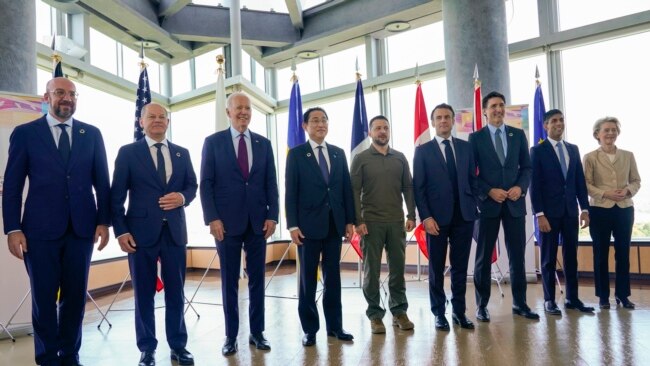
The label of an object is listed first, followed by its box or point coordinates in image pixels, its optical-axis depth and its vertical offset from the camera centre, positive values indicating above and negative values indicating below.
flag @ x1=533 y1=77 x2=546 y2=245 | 5.31 +0.86
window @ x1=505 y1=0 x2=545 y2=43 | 6.24 +2.27
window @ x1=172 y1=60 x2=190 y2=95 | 8.23 +2.21
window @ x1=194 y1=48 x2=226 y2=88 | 8.23 +2.38
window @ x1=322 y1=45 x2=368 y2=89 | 7.96 +2.25
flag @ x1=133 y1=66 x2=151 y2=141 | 4.30 +1.04
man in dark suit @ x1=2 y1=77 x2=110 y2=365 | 2.50 -0.05
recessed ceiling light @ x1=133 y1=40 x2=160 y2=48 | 7.35 +2.55
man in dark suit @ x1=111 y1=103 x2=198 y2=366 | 2.66 -0.11
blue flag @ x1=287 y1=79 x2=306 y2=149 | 4.88 +0.82
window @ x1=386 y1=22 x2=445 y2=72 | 7.14 +2.28
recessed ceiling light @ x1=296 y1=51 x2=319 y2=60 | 8.25 +2.52
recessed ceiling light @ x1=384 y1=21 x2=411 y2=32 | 7.12 +2.57
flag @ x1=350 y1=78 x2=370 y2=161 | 4.76 +0.68
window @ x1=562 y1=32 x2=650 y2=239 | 5.58 +1.13
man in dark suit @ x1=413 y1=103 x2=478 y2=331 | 3.31 -0.09
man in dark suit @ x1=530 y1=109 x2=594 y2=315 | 3.72 -0.12
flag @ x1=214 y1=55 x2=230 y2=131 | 5.11 +1.02
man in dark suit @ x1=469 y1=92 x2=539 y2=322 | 3.49 -0.01
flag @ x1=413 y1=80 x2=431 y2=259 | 4.96 +0.72
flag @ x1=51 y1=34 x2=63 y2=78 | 3.70 +1.16
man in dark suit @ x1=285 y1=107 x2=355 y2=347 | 3.06 -0.13
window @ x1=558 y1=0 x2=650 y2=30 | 5.51 +2.12
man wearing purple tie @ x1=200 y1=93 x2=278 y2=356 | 2.91 -0.03
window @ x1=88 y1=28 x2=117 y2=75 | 6.51 +2.21
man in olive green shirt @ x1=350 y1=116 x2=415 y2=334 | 3.27 -0.15
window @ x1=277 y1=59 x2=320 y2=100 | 8.30 +2.17
